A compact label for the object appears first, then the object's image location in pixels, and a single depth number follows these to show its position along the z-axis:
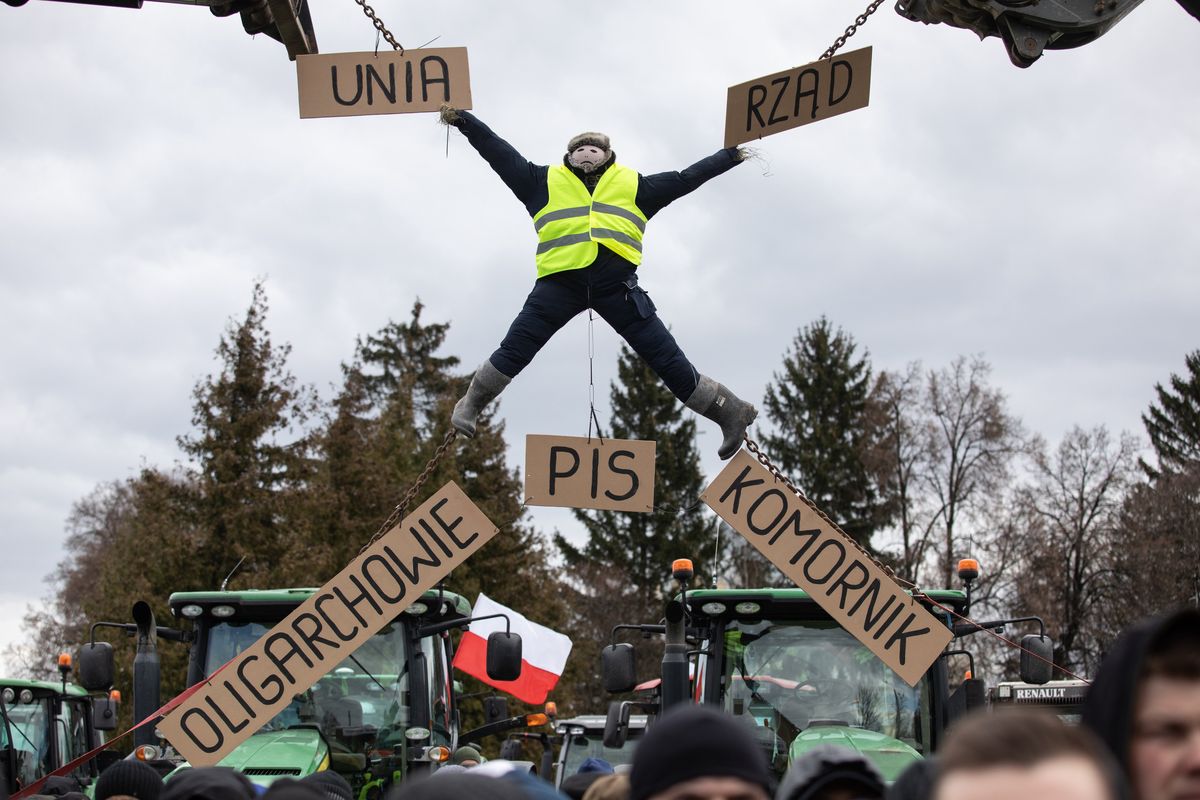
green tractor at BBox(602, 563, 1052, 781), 8.19
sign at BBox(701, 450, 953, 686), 7.37
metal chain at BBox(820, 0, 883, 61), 6.61
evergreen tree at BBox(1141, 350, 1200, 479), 50.28
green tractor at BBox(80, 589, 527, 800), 9.29
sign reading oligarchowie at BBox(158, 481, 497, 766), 7.29
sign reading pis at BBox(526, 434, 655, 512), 7.49
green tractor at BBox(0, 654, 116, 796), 14.52
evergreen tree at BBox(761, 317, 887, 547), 45.09
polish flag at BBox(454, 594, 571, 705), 16.16
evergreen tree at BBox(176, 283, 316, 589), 26.16
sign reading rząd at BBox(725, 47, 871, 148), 7.05
